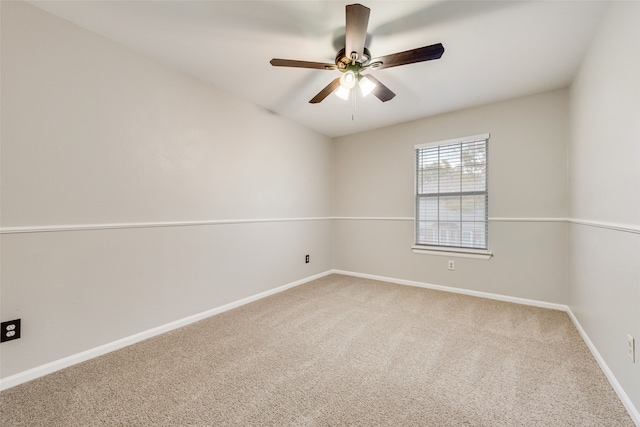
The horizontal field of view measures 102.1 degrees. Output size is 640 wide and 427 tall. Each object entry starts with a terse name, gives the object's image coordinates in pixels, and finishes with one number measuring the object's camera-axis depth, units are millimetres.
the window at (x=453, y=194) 3170
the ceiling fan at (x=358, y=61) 1469
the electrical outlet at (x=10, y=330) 1520
